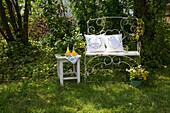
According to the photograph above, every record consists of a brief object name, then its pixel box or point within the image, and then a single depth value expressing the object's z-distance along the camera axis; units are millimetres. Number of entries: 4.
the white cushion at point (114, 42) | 3414
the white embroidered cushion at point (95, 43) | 3402
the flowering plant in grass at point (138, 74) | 3014
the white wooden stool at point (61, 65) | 3086
